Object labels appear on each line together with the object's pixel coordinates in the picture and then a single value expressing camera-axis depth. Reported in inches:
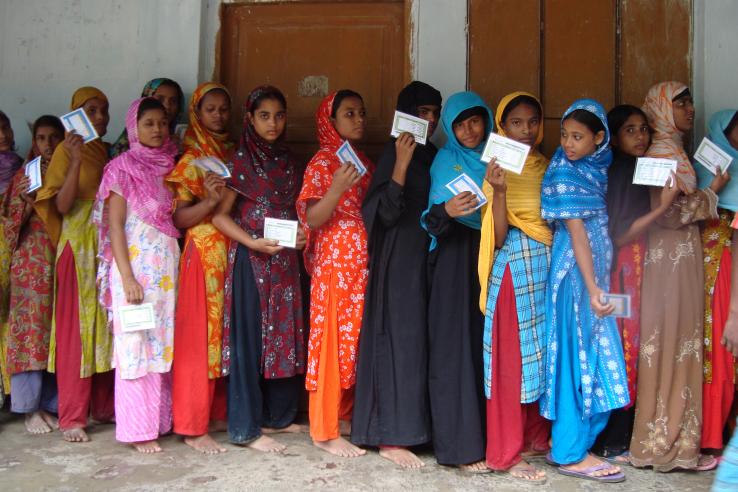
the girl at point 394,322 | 145.7
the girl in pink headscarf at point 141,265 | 149.4
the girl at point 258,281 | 154.3
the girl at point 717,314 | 143.0
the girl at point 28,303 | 162.9
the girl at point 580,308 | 136.9
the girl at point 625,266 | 143.6
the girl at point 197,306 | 153.4
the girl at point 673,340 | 140.0
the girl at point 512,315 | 139.6
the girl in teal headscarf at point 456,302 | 142.5
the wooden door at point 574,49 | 177.0
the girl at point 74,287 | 159.3
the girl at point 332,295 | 150.4
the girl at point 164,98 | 172.2
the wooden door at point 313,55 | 184.9
